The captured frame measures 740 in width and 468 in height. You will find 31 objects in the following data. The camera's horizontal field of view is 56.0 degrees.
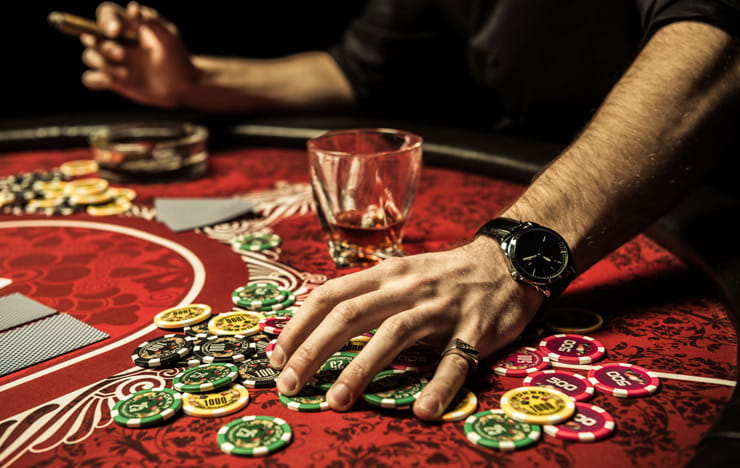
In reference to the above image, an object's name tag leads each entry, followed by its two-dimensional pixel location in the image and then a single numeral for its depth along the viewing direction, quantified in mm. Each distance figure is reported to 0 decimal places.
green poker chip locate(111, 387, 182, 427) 820
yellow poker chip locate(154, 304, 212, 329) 1075
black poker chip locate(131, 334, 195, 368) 962
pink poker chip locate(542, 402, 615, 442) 778
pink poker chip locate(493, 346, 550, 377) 927
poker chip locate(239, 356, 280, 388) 901
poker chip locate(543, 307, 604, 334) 1050
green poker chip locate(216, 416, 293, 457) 761
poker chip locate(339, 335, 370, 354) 987
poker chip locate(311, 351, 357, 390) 897
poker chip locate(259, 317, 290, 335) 1033
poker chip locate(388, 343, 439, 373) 937
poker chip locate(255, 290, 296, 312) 1131
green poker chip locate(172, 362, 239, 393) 881
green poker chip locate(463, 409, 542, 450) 766
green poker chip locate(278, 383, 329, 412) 845
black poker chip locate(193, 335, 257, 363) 963
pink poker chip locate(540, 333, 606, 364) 952
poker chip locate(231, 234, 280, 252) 1431
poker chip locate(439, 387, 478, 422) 824
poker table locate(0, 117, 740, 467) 770
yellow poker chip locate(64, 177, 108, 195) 1803
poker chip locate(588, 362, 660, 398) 865
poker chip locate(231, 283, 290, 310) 1140
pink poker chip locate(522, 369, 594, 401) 859
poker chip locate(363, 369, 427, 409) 843
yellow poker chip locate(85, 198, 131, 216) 1698
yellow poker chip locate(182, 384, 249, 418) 839
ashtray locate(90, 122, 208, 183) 1936
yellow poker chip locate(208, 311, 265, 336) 1043
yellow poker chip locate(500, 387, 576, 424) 806
